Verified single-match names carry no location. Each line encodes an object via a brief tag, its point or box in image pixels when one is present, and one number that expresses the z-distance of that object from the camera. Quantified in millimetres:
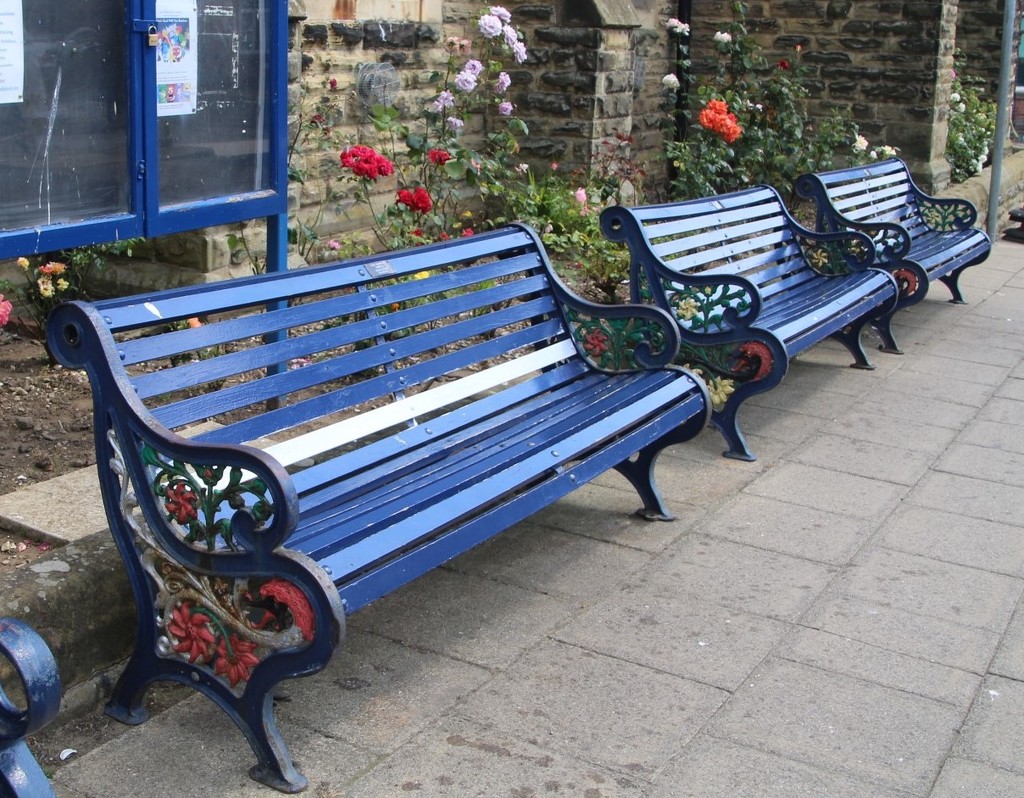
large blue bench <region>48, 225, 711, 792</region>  2857
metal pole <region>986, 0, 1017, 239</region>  9688
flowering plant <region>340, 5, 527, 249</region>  7297
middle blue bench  5387
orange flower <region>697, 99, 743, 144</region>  9250
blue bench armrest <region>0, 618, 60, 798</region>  2090
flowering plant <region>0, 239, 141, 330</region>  5430
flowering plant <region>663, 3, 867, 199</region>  9914
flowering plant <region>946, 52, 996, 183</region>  12930
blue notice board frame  4066
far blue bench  7461
